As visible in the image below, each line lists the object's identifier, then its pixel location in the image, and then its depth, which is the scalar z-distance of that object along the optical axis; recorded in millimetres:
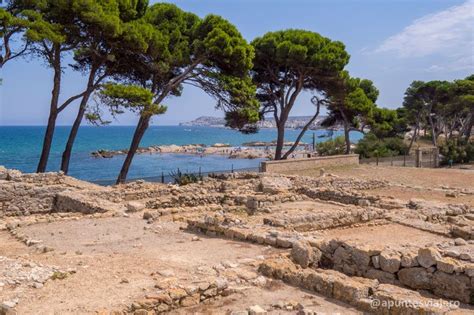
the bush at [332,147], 42494
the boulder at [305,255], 7723
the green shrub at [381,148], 39009
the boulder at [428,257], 6484
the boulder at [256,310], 5699
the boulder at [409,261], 6659
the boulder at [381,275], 6848
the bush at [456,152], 36469
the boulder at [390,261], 6797
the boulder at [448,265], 6227
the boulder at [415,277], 6500
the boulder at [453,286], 6141
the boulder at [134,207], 14281
